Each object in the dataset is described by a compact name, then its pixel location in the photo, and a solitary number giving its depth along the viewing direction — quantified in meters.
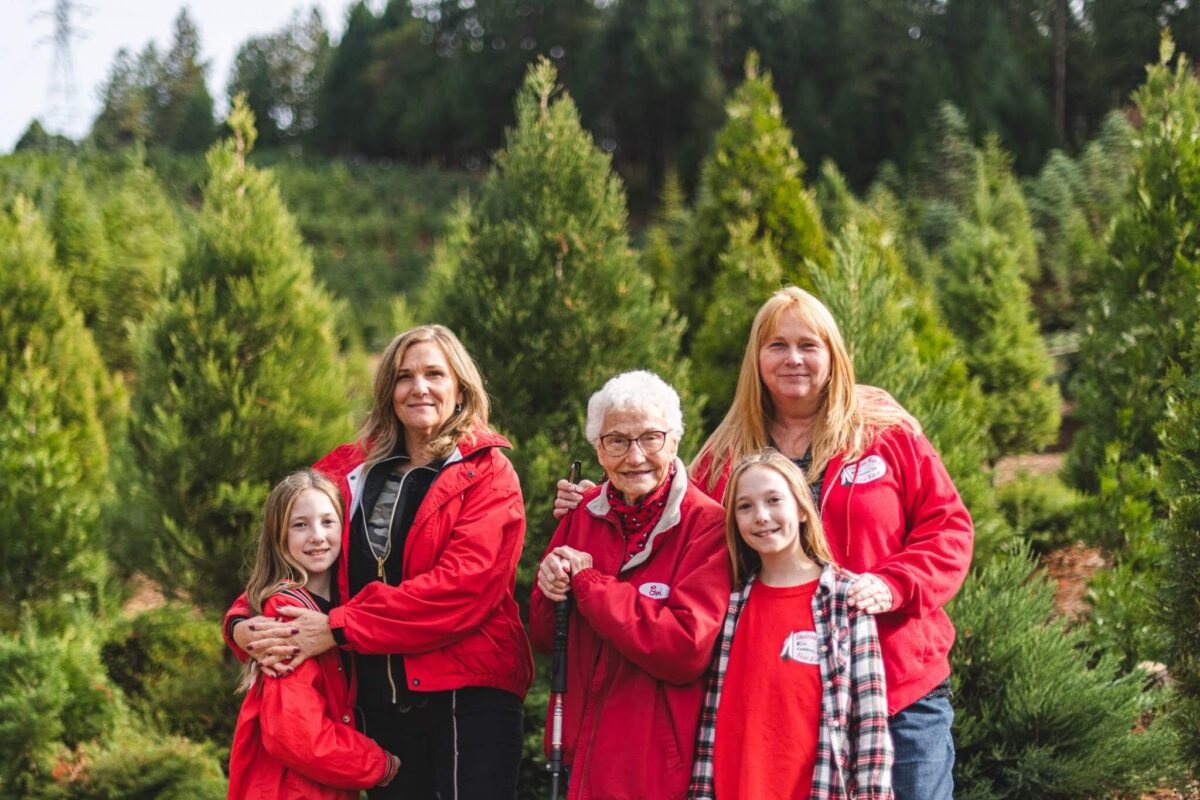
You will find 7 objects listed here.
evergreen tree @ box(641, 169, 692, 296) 18.70
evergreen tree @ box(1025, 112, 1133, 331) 20.38
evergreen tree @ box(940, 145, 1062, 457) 11.80
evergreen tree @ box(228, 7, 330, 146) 67.62
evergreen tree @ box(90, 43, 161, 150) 61.75
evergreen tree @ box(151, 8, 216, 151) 57.03
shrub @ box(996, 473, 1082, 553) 9.47
